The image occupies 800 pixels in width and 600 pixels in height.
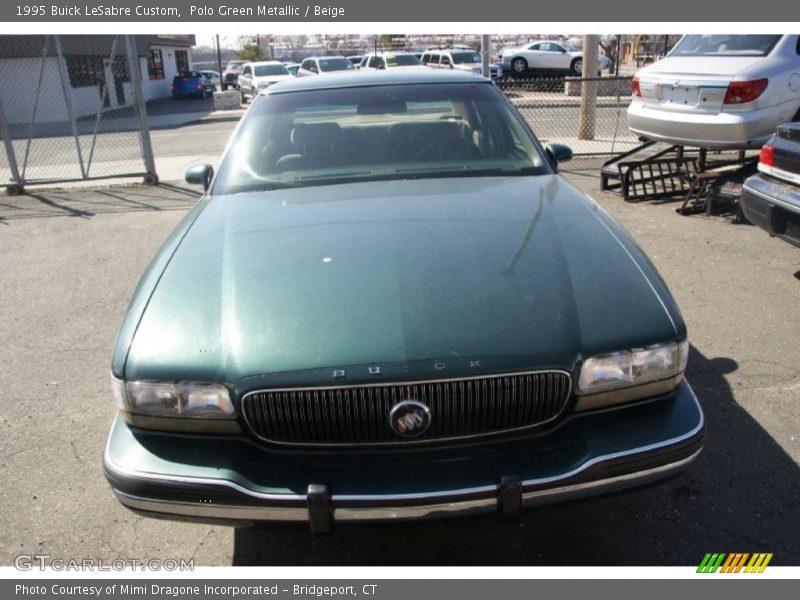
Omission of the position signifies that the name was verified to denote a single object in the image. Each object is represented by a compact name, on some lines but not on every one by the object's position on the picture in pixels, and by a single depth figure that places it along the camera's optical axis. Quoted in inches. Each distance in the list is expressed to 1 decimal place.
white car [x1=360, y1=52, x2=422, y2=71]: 924.2
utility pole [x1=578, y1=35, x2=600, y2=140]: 436.5
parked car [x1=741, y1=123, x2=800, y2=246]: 176.4
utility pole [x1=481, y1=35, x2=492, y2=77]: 395.2
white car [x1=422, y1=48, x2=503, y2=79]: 936.9
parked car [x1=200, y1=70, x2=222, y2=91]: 1880.2
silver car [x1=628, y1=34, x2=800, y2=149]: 252.7
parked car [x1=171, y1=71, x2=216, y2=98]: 1466.5
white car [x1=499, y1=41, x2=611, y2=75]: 1128.8
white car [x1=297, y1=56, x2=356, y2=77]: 974.4
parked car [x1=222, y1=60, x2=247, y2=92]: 1627.7
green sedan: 80.7
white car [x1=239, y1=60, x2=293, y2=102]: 1047.0
